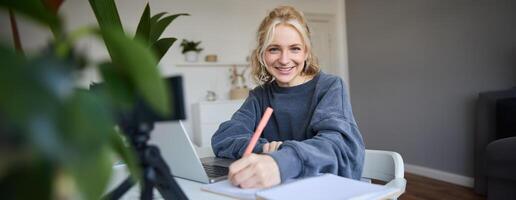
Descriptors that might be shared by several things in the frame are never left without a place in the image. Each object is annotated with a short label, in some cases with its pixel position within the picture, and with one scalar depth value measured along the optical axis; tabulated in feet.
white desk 2.21
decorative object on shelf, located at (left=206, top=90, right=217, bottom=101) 13.10
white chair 3.33
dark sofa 7.29
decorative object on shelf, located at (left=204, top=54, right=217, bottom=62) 12.84
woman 2.48
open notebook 1.80
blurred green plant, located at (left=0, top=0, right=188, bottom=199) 0.48
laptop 2.34
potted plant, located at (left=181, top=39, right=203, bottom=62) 12.40
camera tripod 0.96
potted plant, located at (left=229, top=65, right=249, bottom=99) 13.32
